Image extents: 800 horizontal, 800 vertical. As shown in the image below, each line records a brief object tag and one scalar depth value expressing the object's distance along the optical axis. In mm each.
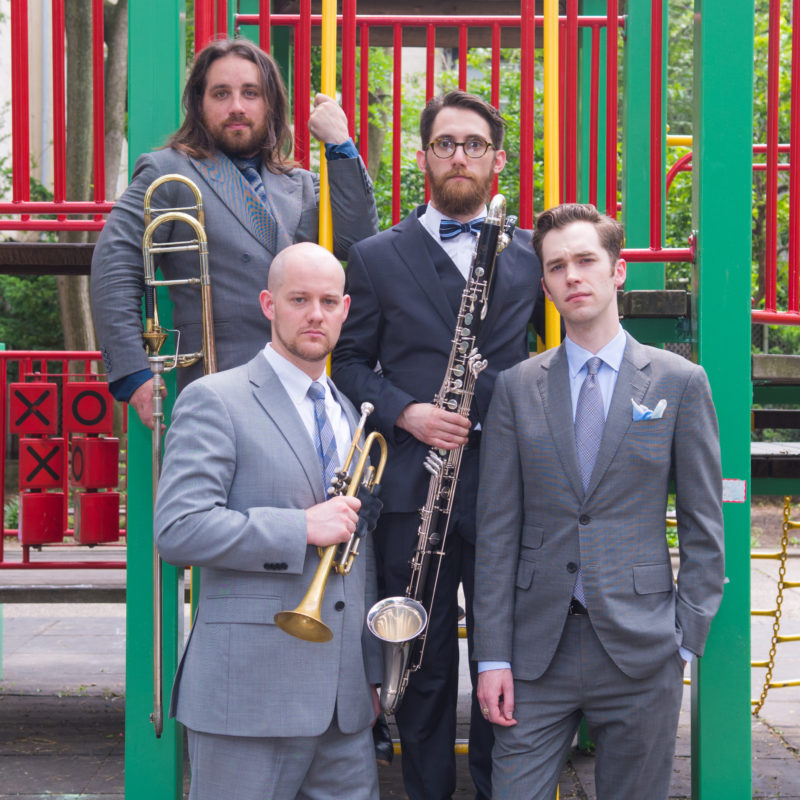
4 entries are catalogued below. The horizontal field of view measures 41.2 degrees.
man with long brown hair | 3211
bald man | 2455
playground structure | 3357
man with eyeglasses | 3092
